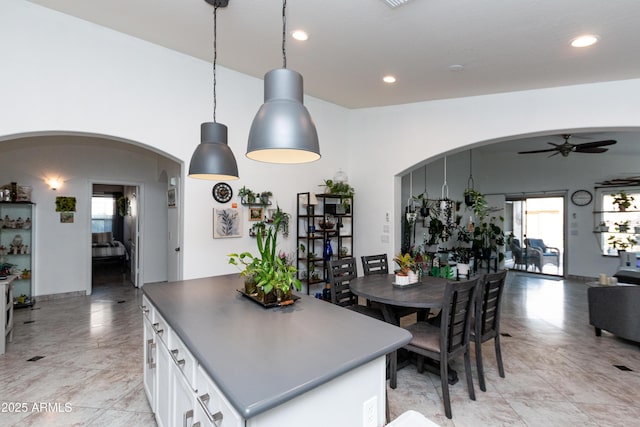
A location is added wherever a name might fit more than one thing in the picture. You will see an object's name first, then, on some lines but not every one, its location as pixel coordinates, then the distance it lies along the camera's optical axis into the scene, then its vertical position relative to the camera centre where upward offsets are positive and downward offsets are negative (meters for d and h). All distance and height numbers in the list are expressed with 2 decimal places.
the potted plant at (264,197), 4.60 +0.26
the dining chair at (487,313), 2.73 -0.85
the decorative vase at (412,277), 3.24 -0.62
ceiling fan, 5.03 +1.13
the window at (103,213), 11.47 +0.07
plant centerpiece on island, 1.98 -0.39
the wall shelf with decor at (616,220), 7.12 -0.09
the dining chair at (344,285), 3.39 -0.76
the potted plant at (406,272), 3.17 -0.57
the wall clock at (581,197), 7.64 +0.45
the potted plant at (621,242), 7.12 -0.57
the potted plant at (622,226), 7.15 -0.22
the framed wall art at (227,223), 4.22 -0.10
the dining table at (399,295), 2.69 -0.70
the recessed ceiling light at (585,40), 2.86 +1.59
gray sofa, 3.59 -1.10
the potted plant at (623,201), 7.12 +0.34
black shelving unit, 5.05 -0.29
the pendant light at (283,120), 1.54 +0.46
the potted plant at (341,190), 5.18 +0.41
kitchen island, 1.10 -0.57
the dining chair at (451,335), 2.40 -0.96
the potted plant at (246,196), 4.40 +0.27
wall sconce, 5.60 +0.55
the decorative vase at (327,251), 5.11 -0.56
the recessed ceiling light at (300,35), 3.05 +1.73
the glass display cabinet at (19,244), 5.13 -0.48
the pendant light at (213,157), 2.31 +0.43
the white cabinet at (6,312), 3.32 -1.05
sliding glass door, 8.38 -0.39
